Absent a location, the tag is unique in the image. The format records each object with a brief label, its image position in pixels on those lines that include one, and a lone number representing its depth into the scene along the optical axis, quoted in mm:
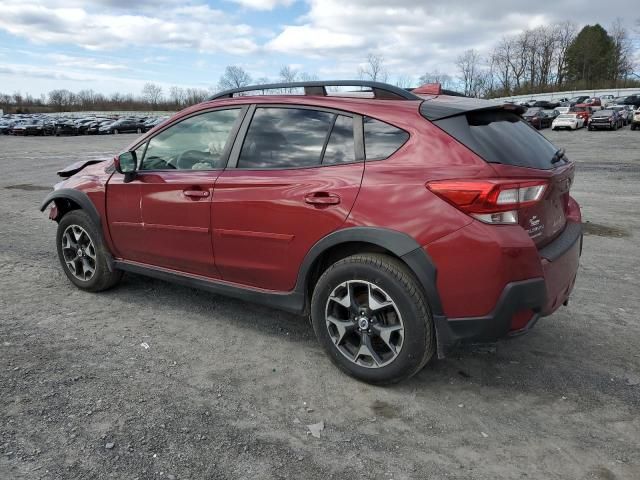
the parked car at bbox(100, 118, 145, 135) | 50812
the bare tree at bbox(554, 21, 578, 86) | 101875
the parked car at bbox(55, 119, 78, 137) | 50188
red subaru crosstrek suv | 2857
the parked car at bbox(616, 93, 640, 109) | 56878
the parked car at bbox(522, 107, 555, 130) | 39781
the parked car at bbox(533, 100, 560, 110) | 61016
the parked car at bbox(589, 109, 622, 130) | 36406
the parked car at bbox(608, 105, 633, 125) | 40159
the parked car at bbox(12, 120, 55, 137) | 48594
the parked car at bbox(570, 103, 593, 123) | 40094
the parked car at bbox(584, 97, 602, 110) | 52469
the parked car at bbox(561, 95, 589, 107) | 61309
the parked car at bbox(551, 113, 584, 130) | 38531
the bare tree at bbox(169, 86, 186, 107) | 114188
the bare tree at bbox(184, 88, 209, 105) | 114288
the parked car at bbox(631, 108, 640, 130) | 35781
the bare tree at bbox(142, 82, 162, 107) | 115062
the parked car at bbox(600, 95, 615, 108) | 59438
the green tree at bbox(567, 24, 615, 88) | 94562
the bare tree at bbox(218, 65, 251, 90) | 91294
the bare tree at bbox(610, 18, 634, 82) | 91625
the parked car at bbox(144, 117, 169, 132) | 50938
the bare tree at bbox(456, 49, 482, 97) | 108700
